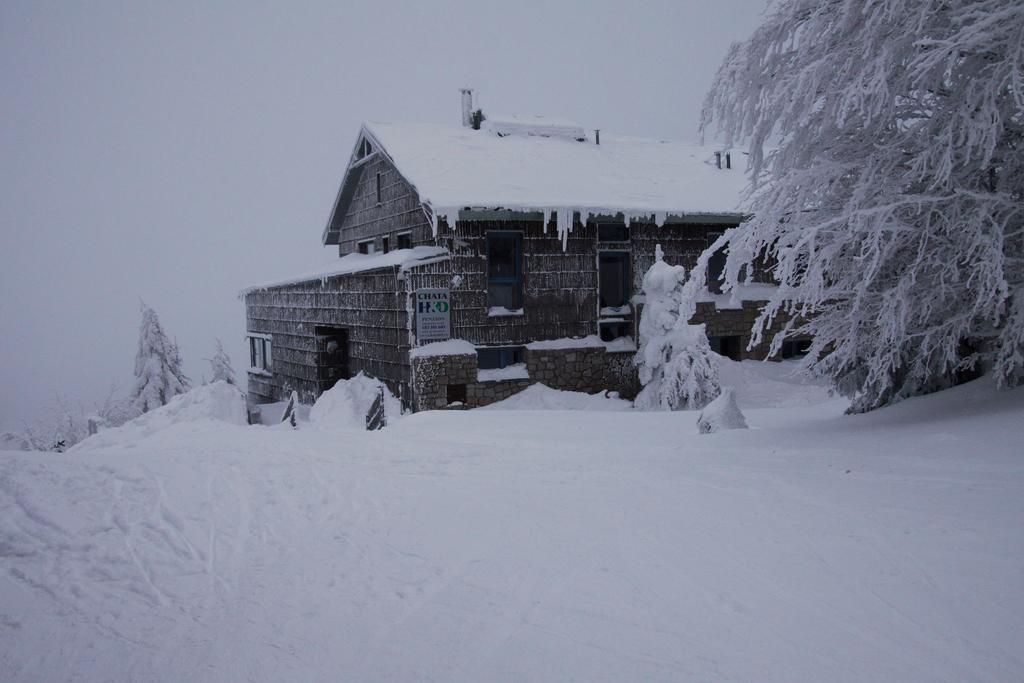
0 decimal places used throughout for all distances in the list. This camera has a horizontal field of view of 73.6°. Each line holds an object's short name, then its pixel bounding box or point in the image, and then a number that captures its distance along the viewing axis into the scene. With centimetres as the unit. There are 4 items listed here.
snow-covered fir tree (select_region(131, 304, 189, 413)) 2777
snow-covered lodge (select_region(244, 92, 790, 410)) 1557
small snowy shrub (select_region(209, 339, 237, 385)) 3170
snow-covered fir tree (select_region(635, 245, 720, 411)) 1517
